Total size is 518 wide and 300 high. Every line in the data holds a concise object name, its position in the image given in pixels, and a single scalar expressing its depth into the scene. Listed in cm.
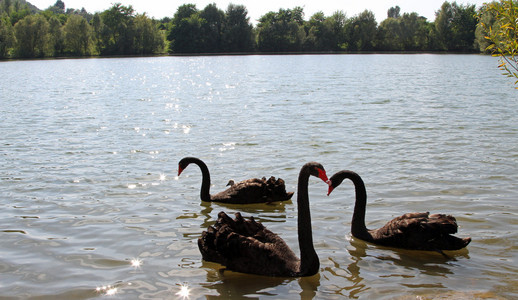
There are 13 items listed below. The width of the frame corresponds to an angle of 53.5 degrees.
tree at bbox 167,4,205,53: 11481
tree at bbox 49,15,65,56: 9275
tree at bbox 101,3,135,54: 10581
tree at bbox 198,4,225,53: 11569
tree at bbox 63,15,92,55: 9456
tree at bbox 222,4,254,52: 11569
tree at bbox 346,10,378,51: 11044
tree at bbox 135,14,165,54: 10500
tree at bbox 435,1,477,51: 9419
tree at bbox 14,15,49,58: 8619
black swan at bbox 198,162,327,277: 512
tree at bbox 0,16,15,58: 8381
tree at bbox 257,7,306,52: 11569
